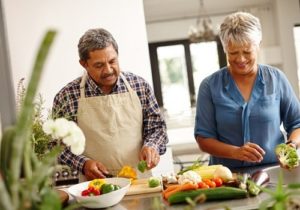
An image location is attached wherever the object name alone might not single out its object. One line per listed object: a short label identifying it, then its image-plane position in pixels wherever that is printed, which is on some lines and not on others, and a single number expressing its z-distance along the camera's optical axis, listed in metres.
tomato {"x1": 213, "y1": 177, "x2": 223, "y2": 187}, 1.19
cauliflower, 1.18
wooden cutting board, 1.31
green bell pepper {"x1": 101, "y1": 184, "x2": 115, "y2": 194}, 1.17
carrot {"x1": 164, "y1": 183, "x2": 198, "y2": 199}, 1.15
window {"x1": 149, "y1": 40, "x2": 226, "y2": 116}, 7.04
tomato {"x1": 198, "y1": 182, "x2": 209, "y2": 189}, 1.16
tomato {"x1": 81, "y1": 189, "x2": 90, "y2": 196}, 1.20
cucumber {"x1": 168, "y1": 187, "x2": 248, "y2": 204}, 1.11
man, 1.64
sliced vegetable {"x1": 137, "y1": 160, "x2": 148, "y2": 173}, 1.41
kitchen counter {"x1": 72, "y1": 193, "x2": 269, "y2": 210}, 1.05
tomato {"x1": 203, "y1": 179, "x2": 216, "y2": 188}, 1.17
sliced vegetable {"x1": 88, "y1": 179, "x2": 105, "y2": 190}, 1.24
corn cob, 1.26
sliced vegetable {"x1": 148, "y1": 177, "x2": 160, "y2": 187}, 1.32
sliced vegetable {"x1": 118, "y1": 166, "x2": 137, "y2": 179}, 1.42
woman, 1.48
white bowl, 1.14
